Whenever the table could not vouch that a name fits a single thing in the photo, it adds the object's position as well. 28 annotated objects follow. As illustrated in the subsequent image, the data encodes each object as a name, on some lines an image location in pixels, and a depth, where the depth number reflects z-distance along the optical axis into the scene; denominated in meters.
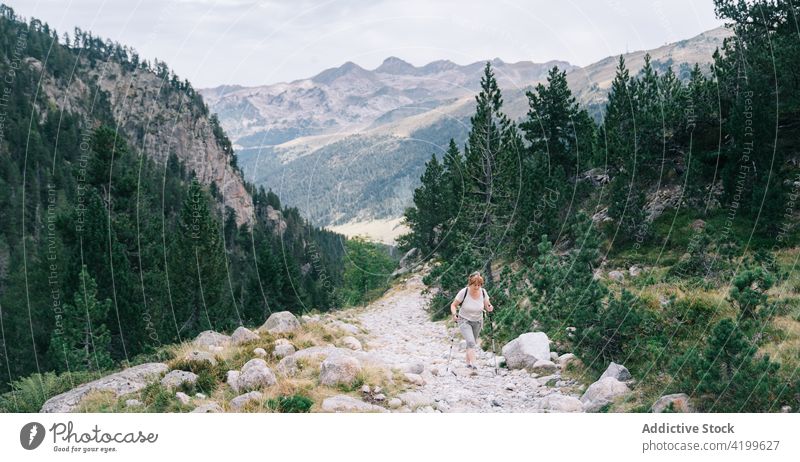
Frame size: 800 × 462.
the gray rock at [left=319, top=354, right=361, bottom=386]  12.56
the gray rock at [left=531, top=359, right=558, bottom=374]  14.30
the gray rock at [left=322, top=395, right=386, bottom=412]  10.66
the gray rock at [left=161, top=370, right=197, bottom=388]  12.94
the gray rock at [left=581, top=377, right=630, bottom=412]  10.96
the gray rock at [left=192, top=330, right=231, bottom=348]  19.44
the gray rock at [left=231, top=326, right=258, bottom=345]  18.43
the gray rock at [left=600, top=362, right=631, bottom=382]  11.92
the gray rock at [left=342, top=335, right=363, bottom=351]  19.16
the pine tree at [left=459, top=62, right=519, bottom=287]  32.16
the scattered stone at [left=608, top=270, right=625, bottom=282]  24.00
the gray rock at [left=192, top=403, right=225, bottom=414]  10.54
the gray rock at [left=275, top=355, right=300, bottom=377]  13.63
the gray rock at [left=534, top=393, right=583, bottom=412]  11.02
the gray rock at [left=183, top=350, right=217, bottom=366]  14.46
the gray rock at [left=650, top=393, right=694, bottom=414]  9.62
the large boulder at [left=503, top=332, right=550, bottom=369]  15.05
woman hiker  14.30
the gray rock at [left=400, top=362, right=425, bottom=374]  14.57
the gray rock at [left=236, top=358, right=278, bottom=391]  12.45
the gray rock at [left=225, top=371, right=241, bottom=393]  12.82
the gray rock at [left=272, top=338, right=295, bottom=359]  16.05
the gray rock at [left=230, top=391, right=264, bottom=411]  10.91
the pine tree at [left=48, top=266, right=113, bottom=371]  30.41
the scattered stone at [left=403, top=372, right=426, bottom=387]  13.60
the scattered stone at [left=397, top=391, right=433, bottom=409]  11.48
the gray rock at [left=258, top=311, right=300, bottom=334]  20.98
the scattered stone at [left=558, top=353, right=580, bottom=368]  14.23
